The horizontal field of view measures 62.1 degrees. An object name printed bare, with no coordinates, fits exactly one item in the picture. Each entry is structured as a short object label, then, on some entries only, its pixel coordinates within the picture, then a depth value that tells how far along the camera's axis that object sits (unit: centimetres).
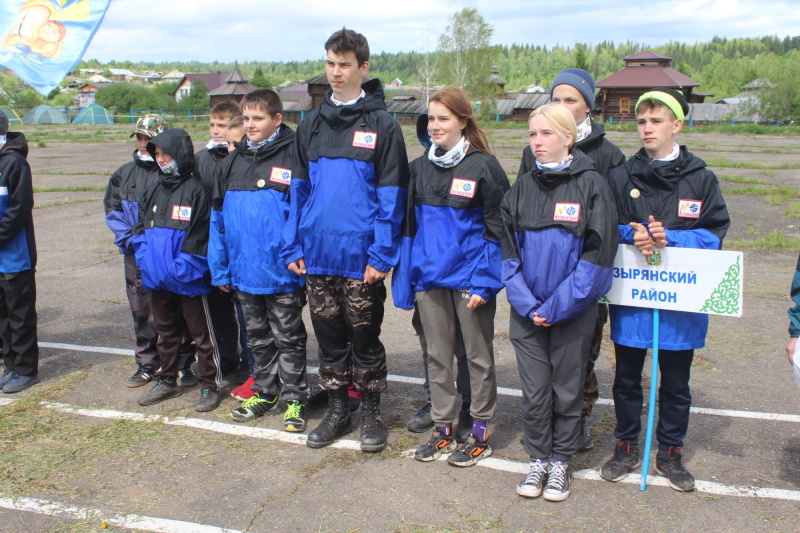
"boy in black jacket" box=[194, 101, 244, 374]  511
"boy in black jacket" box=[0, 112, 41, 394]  515
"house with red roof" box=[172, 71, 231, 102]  11344
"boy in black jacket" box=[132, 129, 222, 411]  478
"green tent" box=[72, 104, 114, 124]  6109
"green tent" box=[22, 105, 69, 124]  6003
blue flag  407
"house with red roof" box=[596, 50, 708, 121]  6606
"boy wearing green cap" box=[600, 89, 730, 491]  356
